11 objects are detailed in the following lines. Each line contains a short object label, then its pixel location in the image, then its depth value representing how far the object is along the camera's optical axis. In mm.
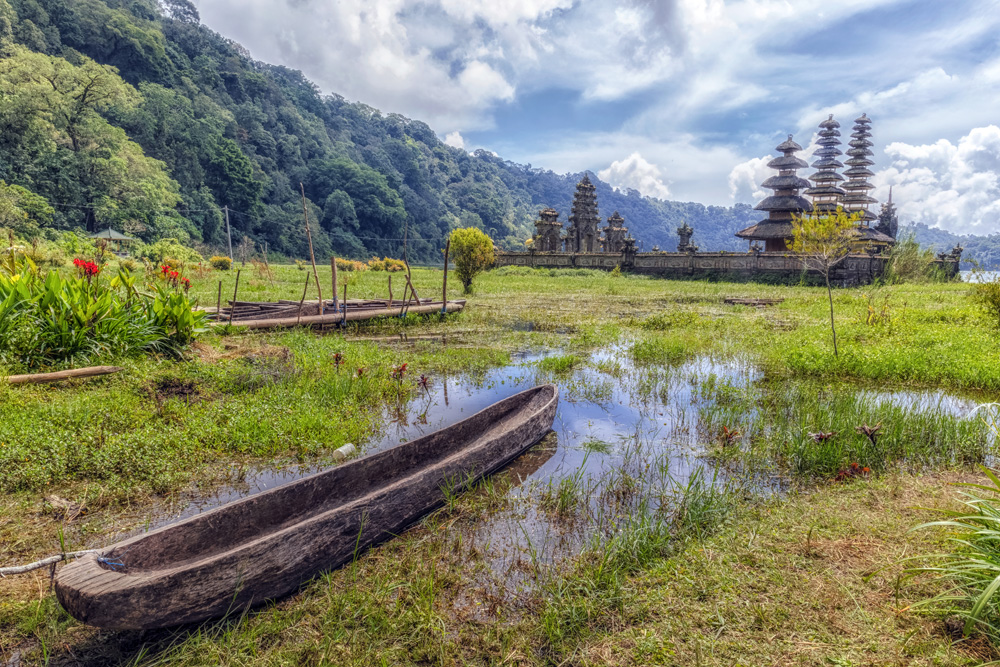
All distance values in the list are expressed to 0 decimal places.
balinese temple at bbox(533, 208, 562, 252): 40844
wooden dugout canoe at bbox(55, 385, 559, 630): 2316
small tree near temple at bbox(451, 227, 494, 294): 19875
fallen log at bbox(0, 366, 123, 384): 5711
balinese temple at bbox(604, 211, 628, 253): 42750
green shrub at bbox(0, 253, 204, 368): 6535
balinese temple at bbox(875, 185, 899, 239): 47125
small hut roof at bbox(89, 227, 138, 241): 32919
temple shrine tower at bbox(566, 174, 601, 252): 42406
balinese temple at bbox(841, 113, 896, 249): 46781
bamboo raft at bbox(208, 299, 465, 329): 10508
